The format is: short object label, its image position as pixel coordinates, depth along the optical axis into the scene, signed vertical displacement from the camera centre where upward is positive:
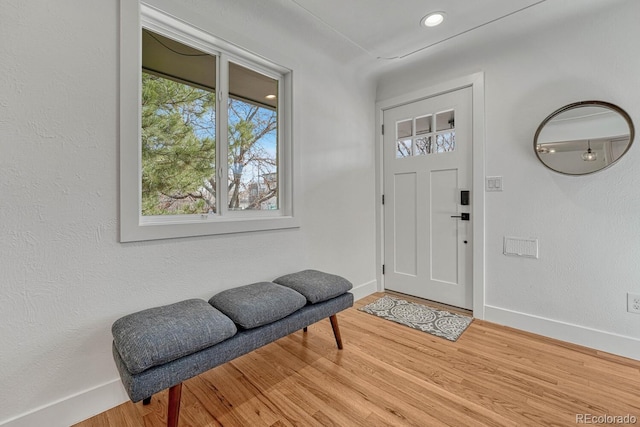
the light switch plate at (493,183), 2.39 +0.26
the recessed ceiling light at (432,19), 2.05 +1.48
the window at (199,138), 1.56 +0.52
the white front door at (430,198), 2.61 +0.15
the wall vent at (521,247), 2.26 -0.29
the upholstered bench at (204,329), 1.15 -0.57
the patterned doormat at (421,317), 2.27 -0.94
